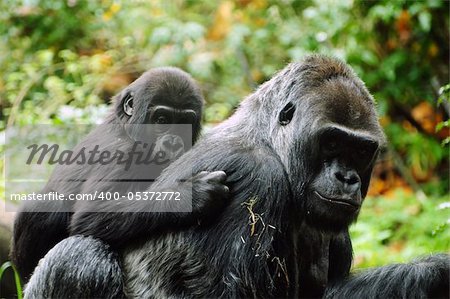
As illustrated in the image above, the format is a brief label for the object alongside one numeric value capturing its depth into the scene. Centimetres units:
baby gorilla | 921
